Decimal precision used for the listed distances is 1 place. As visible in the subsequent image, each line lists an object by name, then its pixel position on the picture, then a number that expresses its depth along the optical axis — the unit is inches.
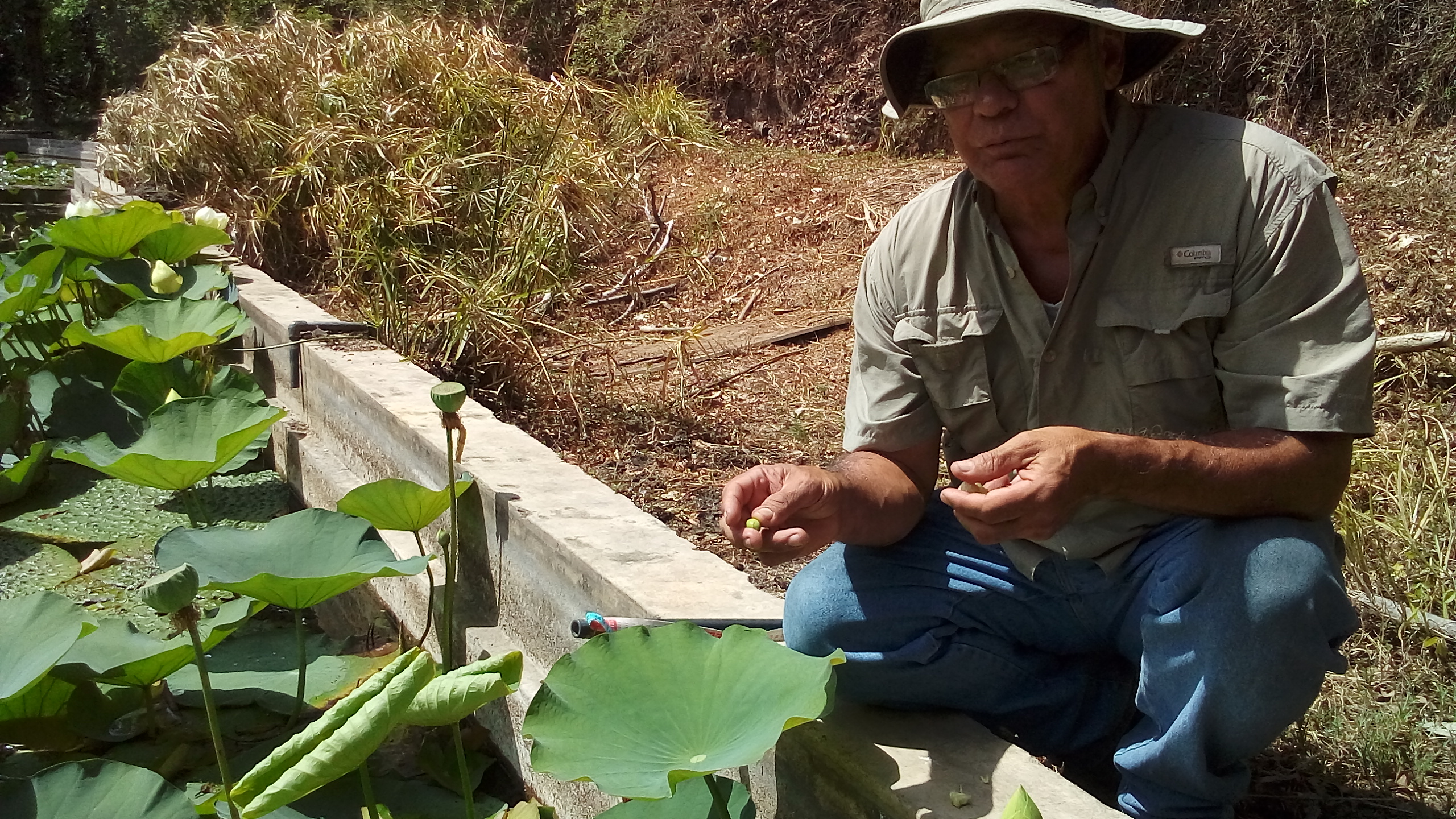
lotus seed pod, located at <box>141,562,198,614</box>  58.8
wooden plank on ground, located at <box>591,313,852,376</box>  167.9
